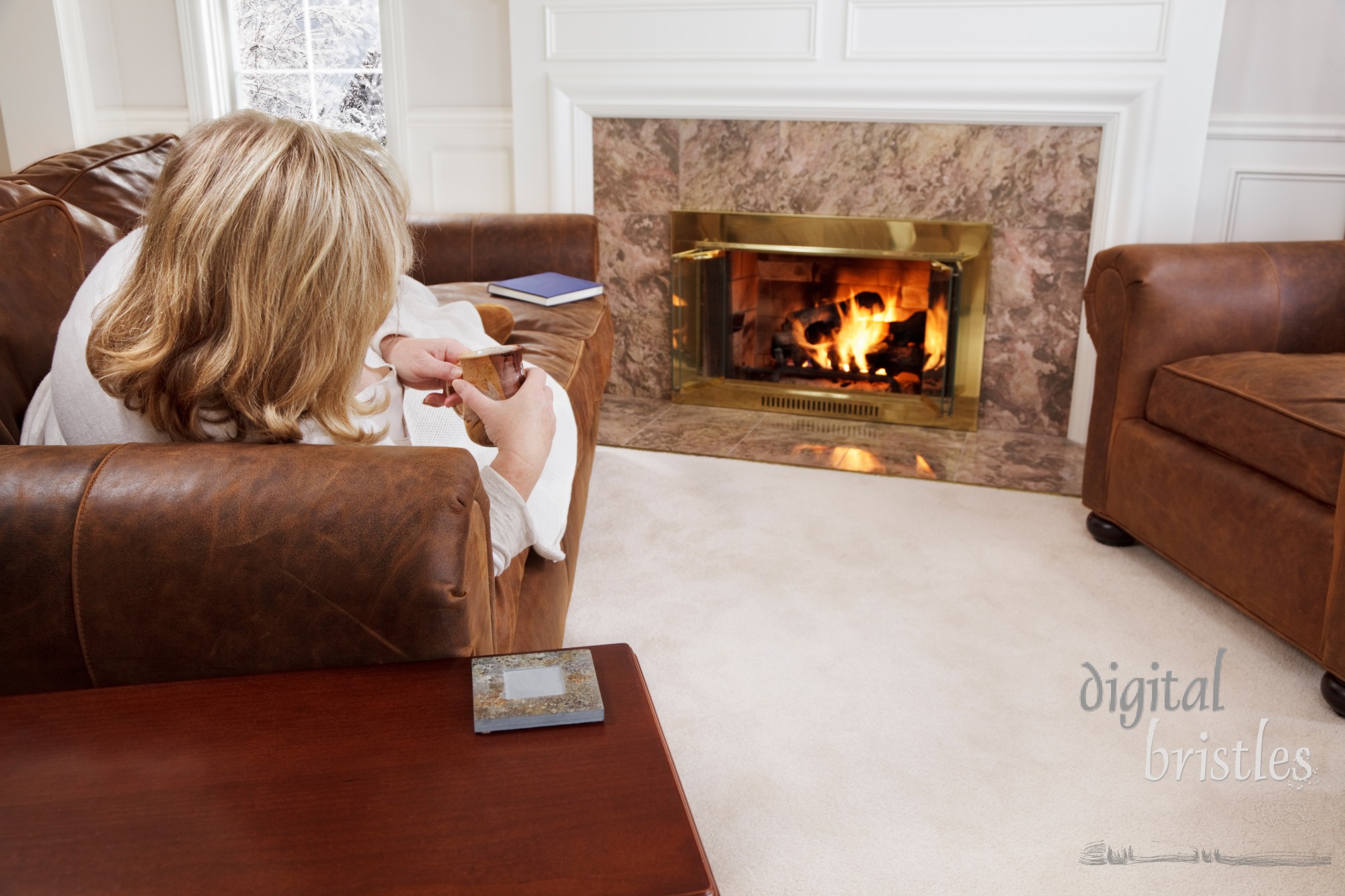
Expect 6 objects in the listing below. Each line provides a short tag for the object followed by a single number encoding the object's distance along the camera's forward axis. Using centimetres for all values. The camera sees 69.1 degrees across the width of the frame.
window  352
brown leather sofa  79
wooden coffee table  56
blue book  239
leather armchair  163
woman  83
